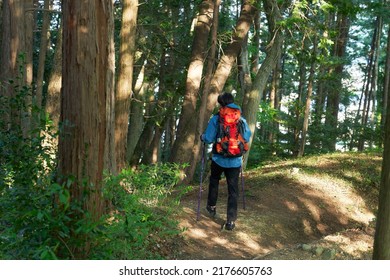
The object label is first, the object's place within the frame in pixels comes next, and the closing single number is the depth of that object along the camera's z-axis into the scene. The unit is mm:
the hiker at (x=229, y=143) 8805
